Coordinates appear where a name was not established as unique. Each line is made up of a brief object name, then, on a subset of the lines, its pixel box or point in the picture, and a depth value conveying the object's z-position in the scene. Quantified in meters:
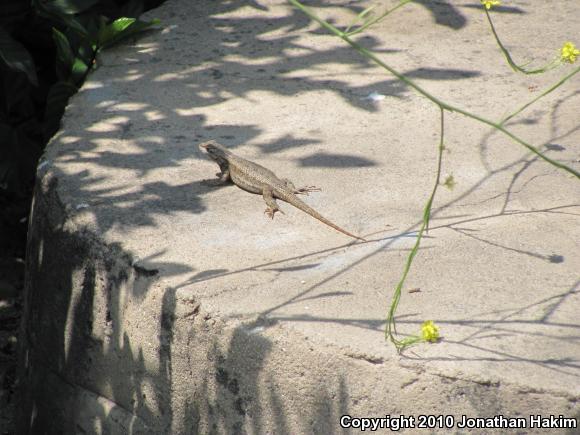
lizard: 8.33
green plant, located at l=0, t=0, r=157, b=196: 11.30
